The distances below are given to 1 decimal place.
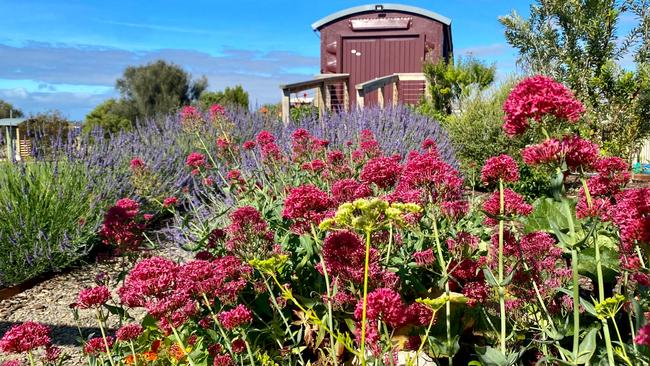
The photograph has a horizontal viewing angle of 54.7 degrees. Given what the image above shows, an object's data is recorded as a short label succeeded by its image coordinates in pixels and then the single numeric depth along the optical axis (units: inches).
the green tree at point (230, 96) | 1128.8
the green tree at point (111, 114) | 1110.4
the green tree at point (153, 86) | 1216.8
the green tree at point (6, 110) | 1317.8
